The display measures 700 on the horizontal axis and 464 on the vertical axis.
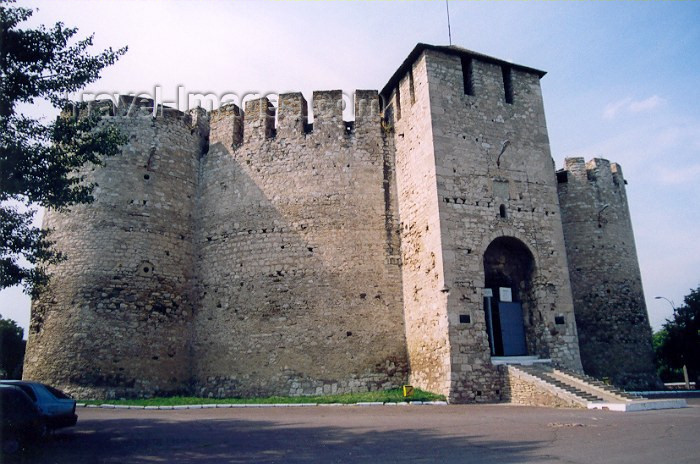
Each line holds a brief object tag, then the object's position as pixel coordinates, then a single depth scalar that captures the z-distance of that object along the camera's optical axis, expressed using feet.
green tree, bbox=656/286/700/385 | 70.64
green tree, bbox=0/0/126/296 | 29.96
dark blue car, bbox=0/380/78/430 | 26.58
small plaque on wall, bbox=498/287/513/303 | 50.59
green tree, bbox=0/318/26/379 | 99.14
